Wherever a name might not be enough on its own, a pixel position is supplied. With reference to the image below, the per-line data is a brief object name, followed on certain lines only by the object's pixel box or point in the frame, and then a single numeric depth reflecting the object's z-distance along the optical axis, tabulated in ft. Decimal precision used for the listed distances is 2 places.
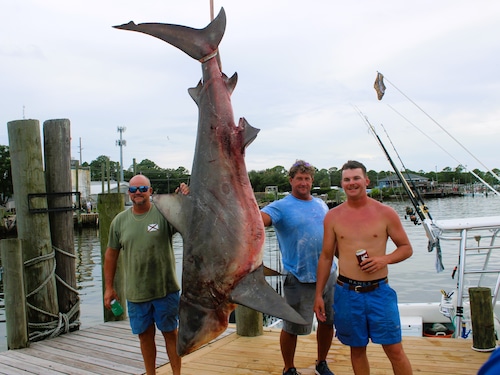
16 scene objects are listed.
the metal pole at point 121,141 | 150.41
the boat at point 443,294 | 14.90
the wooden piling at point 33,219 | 16.52
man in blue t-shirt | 11.22
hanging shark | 8.13
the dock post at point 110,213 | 17.76
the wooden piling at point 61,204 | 17.25
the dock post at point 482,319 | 12.98
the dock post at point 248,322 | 15.38
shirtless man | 9.27
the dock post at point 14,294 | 15.46
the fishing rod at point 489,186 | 16.57
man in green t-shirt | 10.88
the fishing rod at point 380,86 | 16.17
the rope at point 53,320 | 16.44
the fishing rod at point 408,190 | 16.77
